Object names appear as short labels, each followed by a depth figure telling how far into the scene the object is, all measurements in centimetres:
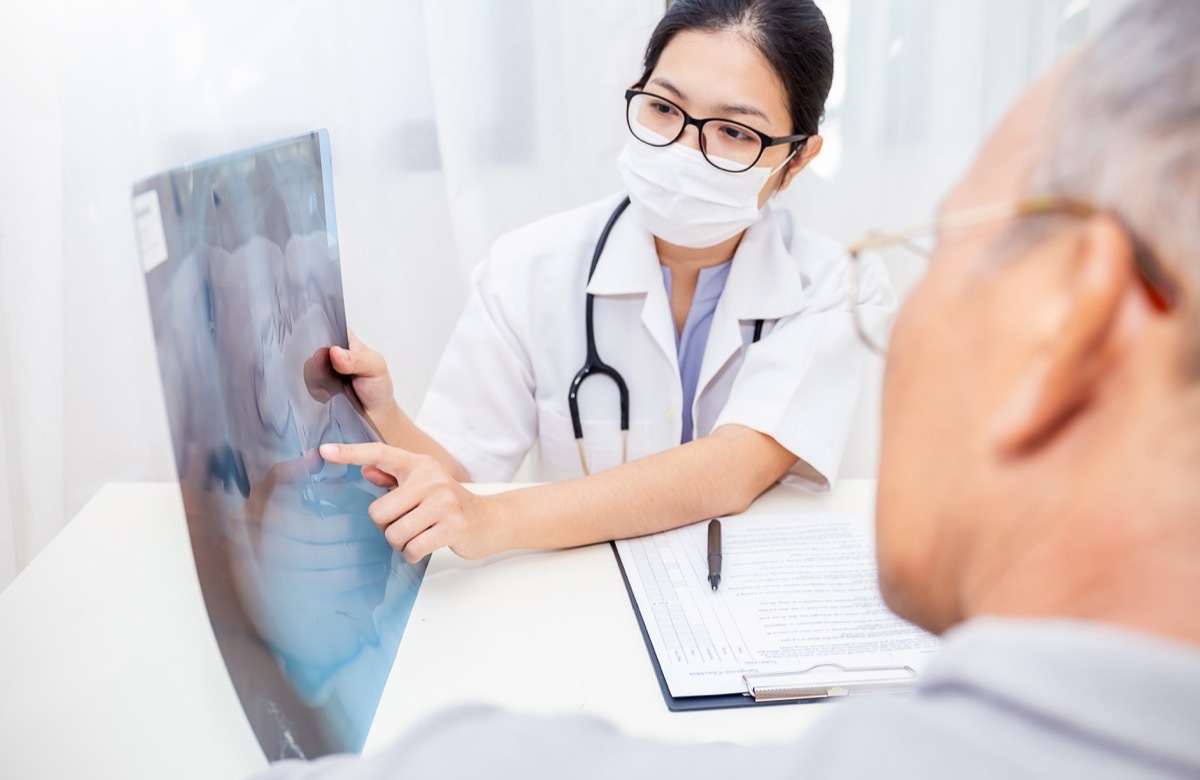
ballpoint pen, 84
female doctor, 99
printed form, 74
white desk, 63
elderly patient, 29
